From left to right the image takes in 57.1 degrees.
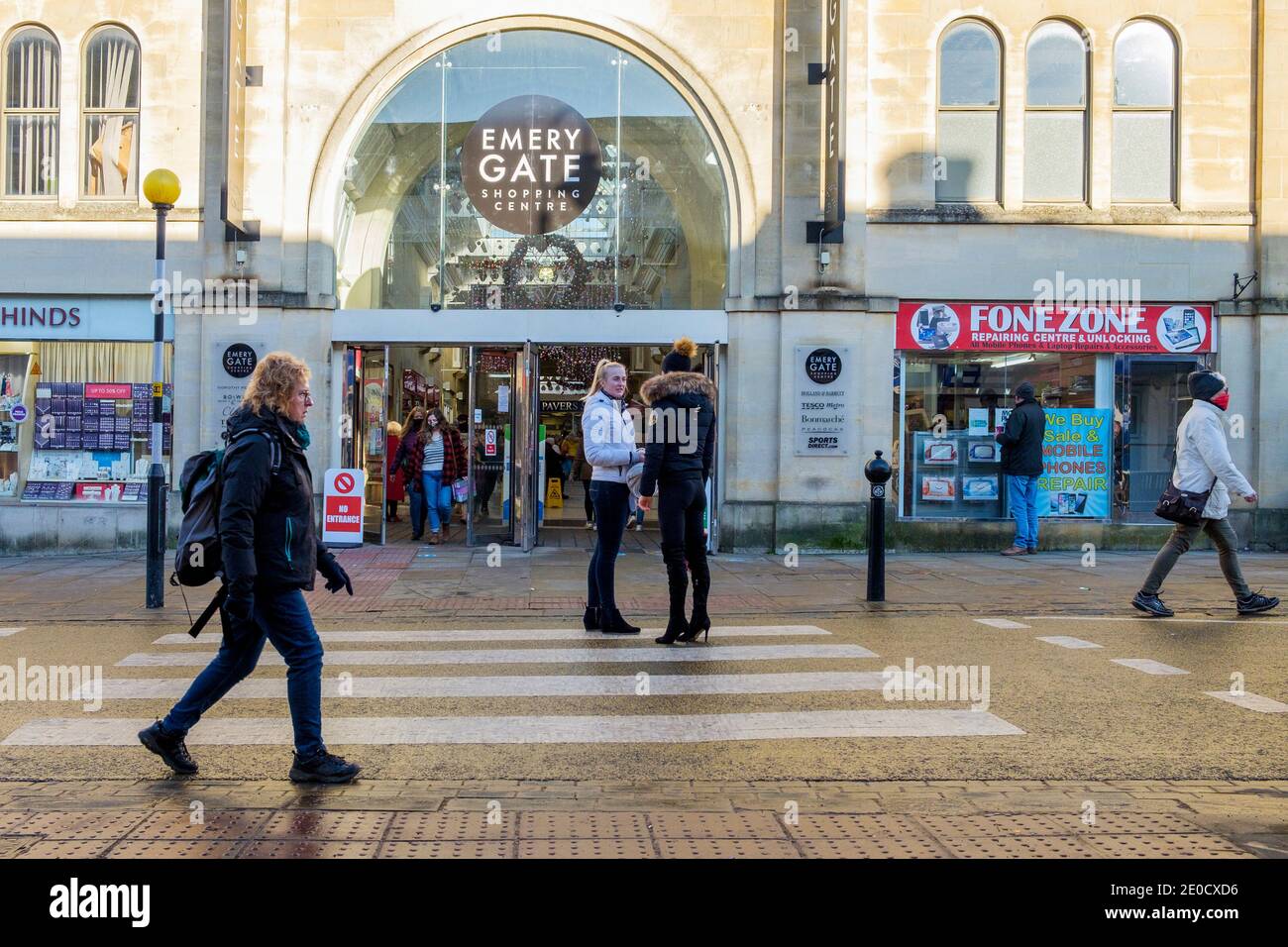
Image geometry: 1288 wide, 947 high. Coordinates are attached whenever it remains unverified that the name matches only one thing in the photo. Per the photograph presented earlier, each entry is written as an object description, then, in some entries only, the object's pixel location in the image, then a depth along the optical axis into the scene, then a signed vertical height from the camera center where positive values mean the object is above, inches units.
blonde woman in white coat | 333.1 -3.1
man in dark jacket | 582.6 -1.4
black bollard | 408.2 -25.1
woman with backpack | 185.0 -18.4
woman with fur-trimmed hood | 324.2 -4.8
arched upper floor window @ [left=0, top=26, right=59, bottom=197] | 616.7 +172.5
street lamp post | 407.8 +30.1
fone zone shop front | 607.2 +31.3
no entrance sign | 590.2 -29.5
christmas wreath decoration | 615.5 +91.1
